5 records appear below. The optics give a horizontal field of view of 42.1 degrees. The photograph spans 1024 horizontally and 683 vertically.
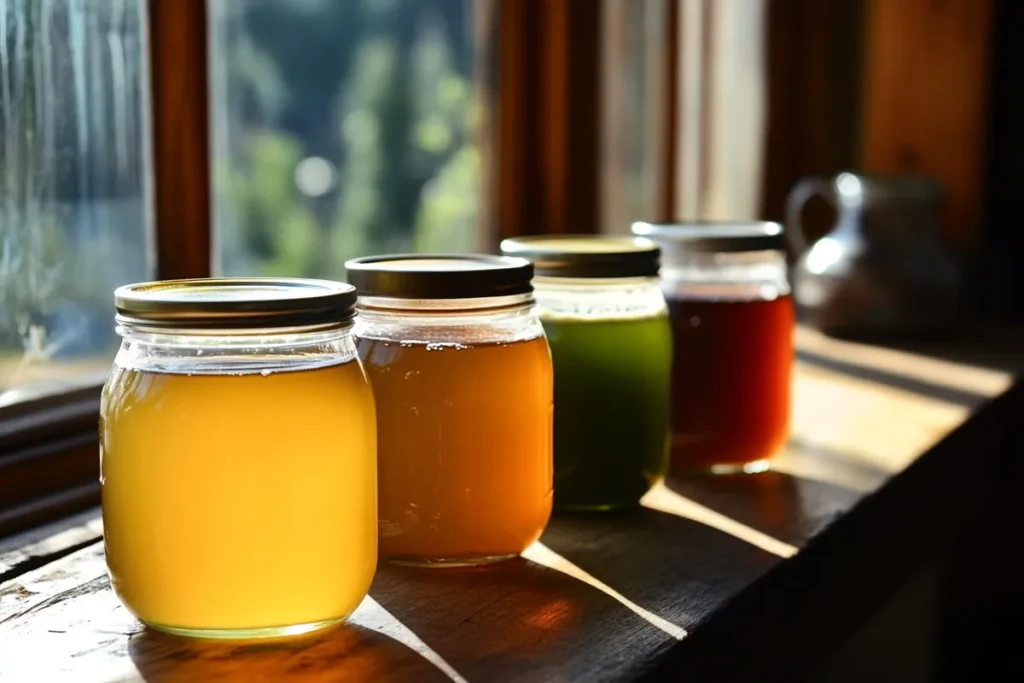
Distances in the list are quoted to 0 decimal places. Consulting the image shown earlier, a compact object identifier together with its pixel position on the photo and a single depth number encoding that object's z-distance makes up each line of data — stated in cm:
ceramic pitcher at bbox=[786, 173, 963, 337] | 171
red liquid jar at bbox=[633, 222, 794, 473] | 98
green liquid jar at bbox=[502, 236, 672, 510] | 85
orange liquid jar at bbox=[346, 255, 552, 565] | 73
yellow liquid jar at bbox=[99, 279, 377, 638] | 61
